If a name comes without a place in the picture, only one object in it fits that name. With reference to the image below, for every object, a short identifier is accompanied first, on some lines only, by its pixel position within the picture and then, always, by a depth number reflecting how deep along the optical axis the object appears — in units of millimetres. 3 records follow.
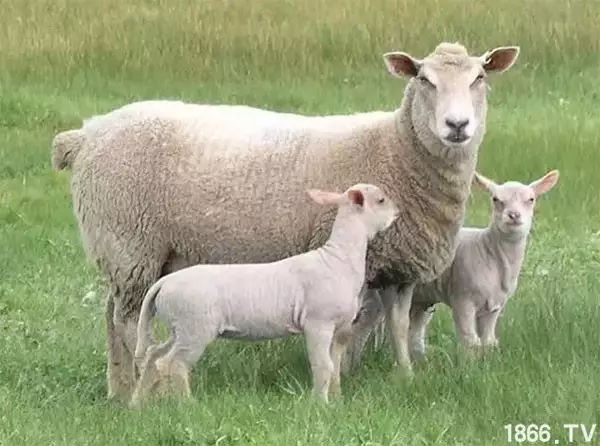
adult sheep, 12680
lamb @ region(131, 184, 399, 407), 11570
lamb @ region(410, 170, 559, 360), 12969
